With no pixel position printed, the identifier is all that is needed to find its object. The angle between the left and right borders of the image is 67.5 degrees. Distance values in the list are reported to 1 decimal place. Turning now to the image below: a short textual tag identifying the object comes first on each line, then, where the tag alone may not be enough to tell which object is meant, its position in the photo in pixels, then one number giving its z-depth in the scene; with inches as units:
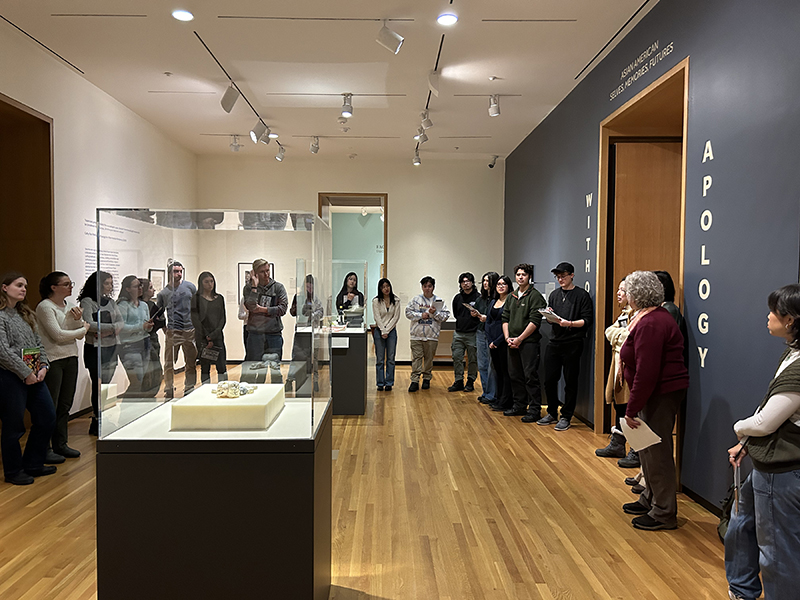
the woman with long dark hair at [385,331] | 307.1
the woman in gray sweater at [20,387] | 157.2
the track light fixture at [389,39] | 171.5
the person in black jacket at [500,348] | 264.1
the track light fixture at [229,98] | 237.3
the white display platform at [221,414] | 80.0
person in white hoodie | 310.8
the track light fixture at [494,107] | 250.6
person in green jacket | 245.3
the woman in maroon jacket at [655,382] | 130.3
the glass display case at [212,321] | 79.5
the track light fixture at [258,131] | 288.8
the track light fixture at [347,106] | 253.6
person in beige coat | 159.5
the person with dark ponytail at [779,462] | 85.0
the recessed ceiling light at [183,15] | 176.1
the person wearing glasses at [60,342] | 176.6
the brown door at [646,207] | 210.5
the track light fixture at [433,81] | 217.3
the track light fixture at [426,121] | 270.8
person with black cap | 219.9
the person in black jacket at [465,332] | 304.8
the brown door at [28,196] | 213.8
